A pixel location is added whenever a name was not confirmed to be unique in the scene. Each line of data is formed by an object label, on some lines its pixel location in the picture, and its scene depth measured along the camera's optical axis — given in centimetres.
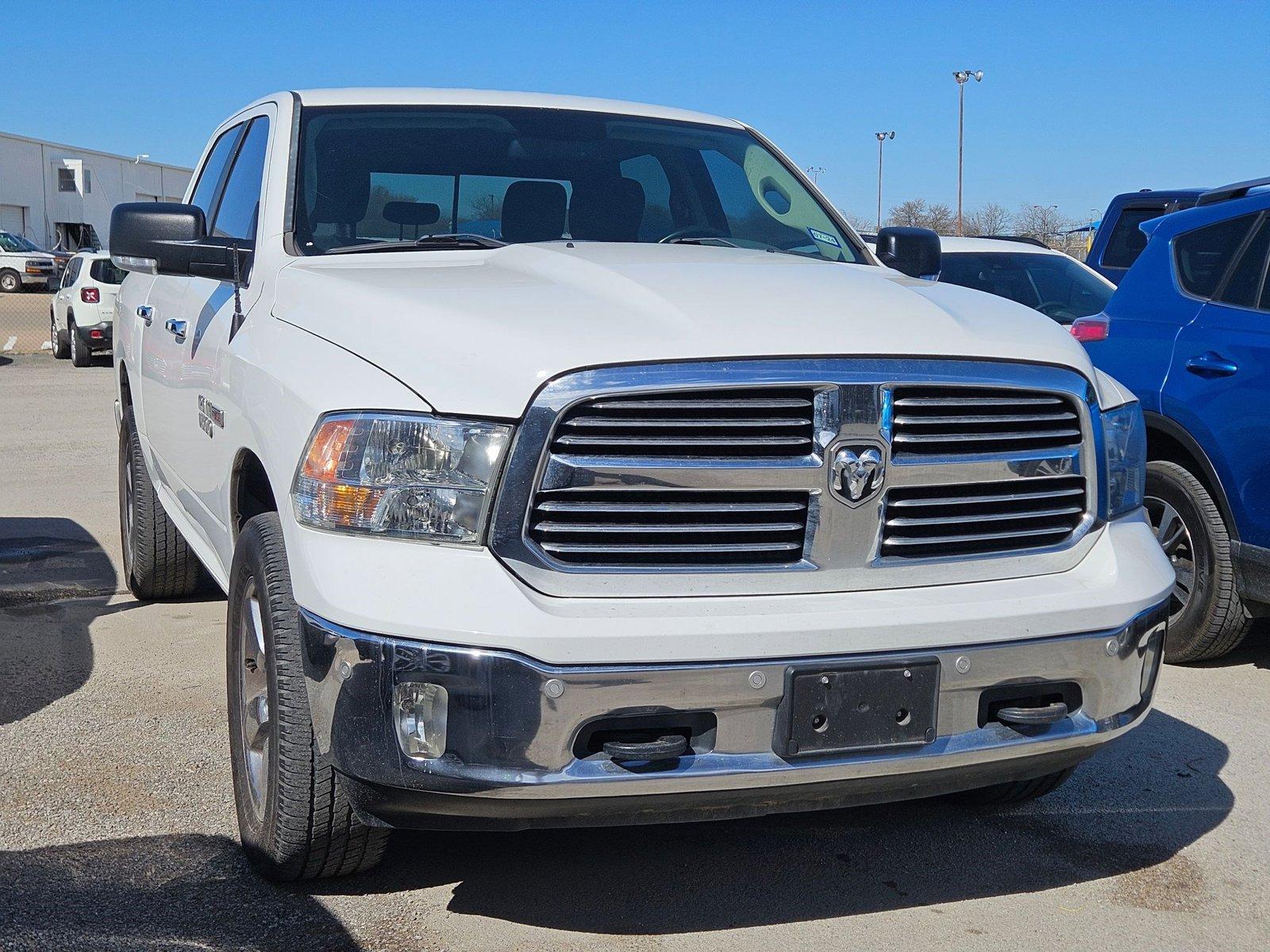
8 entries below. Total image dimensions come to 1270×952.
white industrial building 6081
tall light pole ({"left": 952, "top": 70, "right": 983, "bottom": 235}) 5462
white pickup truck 253
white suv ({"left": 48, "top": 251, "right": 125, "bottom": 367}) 1895
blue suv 476
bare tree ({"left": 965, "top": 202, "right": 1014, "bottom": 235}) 5978
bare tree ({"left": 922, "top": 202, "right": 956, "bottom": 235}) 6013
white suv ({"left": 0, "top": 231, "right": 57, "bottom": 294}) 3988
